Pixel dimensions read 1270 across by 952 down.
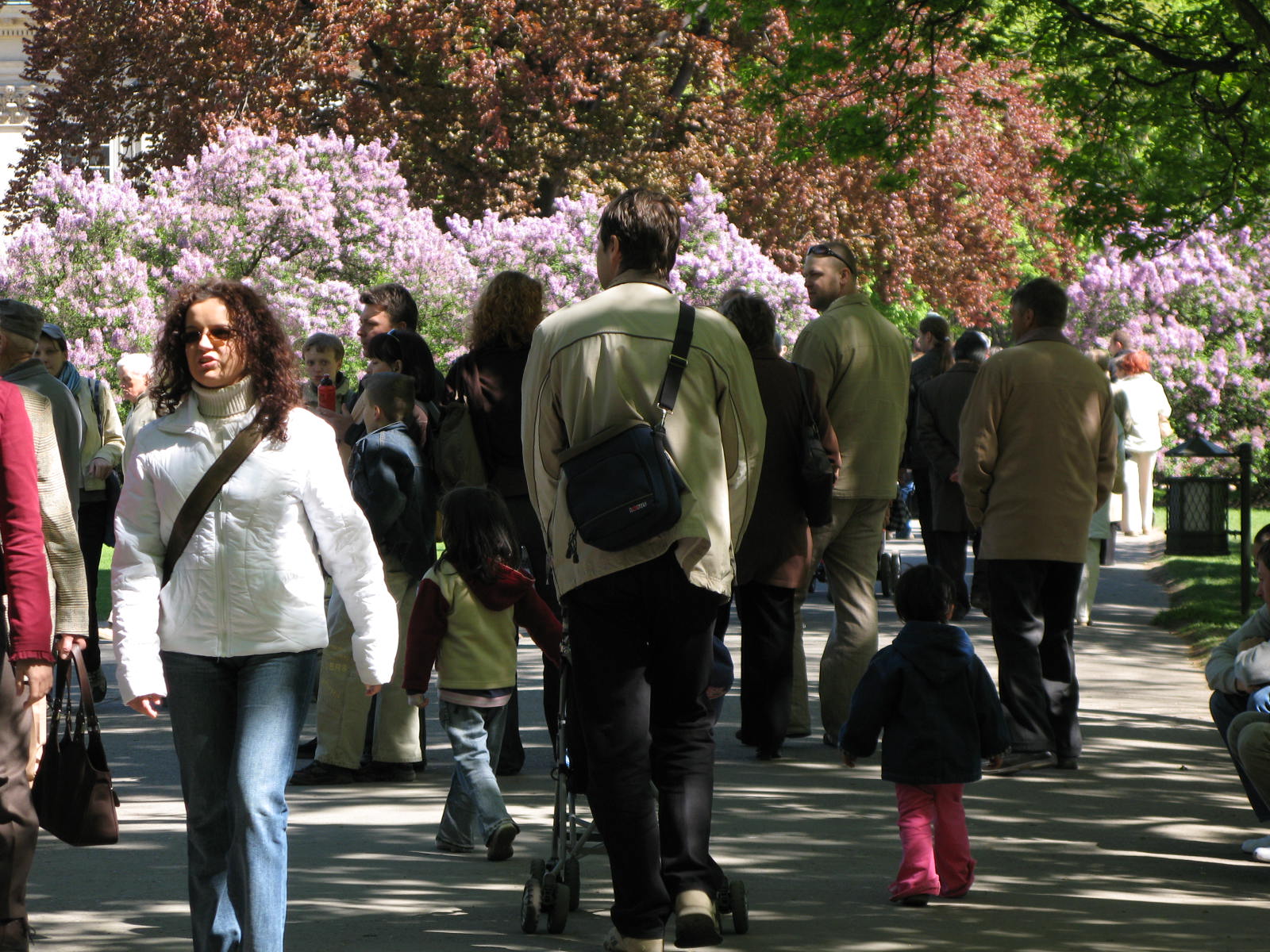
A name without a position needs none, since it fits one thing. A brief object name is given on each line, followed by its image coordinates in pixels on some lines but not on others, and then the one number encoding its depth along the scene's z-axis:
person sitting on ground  12.45
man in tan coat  16.00
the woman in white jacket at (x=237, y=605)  8.95
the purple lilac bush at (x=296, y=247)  53.37
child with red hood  12.90
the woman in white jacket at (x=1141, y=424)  37.31
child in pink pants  11.34
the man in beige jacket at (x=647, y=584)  10.03
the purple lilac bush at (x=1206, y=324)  57.06
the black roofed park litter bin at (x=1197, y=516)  37.78
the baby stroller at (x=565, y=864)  10.56
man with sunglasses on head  16.94
